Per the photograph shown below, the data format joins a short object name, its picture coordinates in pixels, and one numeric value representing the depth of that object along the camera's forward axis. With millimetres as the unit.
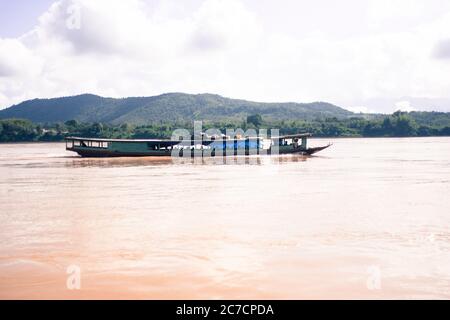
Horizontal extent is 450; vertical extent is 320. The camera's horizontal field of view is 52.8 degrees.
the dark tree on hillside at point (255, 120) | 141000
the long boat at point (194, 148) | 53562
